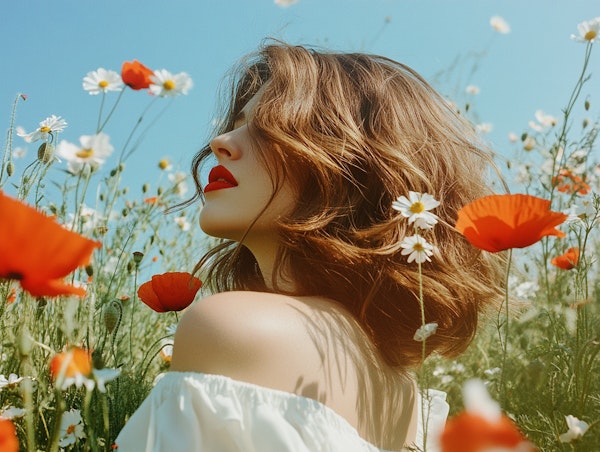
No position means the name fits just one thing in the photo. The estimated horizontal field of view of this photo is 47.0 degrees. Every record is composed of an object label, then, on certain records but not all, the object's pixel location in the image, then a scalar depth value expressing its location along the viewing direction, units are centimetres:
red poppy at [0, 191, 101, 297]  70
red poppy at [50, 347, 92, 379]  75
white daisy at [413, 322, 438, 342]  109
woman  110
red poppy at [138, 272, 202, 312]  157
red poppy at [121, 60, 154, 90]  169
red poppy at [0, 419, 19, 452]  61
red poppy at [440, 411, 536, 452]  38
